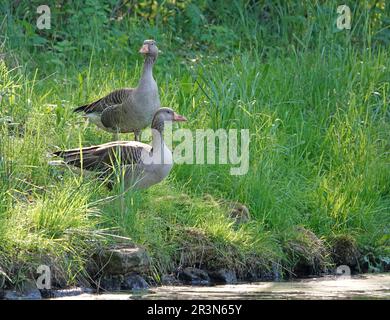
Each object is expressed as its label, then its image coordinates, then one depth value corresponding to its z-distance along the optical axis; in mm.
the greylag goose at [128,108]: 20297
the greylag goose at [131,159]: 17609
